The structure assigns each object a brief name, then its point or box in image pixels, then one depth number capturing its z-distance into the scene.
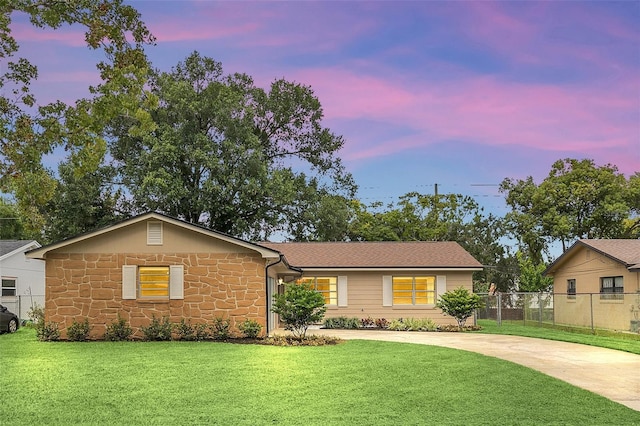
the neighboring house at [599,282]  23.52
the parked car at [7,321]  23.58
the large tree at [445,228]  44.31
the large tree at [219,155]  35.03
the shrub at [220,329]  20.41
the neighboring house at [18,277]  32.38
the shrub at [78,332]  20.38
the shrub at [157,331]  20.19
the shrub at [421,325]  25.58
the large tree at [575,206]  42.47
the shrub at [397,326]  26.00
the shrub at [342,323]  27.05
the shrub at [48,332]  20.45
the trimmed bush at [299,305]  19.48
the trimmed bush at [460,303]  25.61
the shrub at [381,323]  27.17
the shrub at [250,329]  20.33
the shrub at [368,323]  27.75
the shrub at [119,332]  20.39
